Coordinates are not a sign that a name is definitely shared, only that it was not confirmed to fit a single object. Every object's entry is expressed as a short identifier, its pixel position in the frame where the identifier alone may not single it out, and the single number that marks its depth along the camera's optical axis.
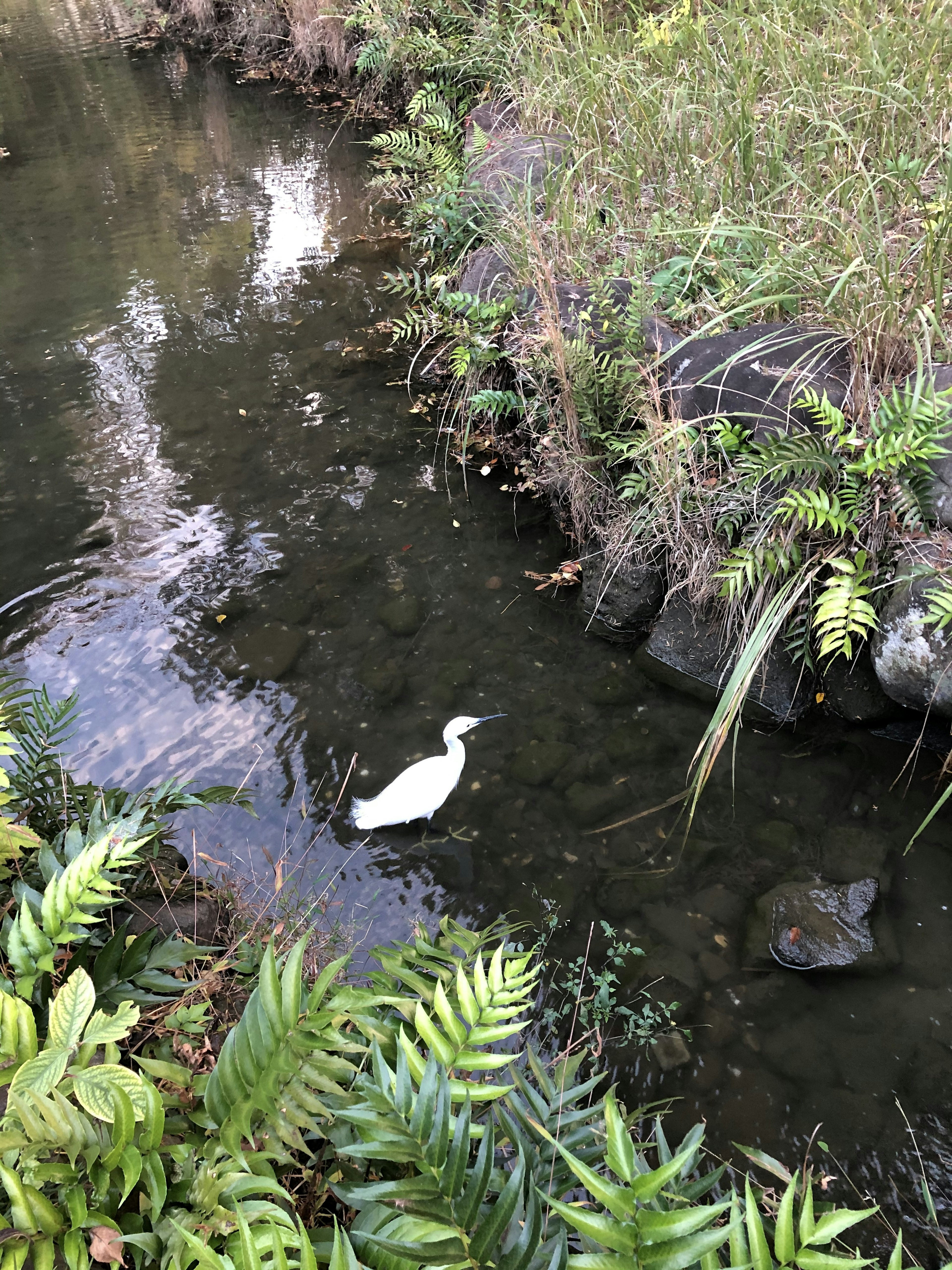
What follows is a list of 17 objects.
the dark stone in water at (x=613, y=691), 3.16
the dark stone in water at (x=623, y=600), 3.32
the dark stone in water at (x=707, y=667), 2.97
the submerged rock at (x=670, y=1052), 2.16
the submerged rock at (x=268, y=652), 3.40
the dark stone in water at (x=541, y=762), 2.95
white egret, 2.70
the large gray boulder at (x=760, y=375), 2.86
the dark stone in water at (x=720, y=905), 2.47
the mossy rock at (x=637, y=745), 2.96
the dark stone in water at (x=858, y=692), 2.83
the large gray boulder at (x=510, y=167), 4.16
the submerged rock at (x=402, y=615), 3.54
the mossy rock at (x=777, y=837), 2.62
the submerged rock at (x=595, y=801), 2.80
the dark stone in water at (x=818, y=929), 2.30
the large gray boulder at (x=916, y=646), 2.53
